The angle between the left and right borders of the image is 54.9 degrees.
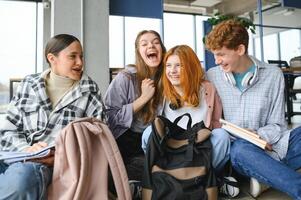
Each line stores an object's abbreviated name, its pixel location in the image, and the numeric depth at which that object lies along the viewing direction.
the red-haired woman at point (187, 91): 1.51
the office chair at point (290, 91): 4.67
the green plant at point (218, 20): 4.04
